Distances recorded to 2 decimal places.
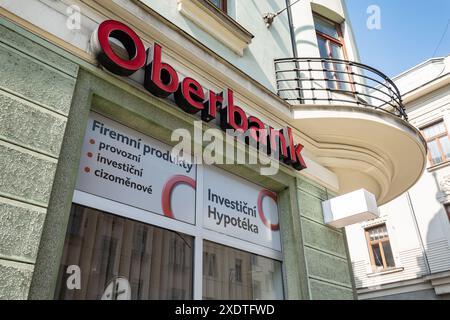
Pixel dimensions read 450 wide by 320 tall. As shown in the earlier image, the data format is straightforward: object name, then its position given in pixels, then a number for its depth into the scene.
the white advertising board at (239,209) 4.19
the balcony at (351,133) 5.34
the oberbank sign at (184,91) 3.42
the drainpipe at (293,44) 5.82
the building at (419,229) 13.87
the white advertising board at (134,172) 3.30
